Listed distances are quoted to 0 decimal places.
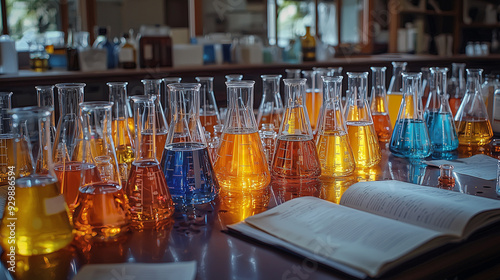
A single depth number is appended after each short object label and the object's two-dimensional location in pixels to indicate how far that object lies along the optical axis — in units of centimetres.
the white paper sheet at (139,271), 67
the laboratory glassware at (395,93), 163
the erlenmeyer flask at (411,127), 129
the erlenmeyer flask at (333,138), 114
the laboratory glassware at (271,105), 137
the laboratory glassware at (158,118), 114
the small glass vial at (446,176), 110
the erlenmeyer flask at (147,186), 86
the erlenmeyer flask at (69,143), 88
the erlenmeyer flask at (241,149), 103
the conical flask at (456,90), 176
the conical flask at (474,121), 149
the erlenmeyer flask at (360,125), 123
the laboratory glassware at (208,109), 136
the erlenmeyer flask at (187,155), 94
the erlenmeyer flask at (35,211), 73
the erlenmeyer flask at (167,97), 127
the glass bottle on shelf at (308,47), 362
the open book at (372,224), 71
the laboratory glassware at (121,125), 117
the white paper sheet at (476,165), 117
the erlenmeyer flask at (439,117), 137
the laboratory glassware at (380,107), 150
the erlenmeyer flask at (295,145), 108
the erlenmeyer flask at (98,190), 79
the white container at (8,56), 266
